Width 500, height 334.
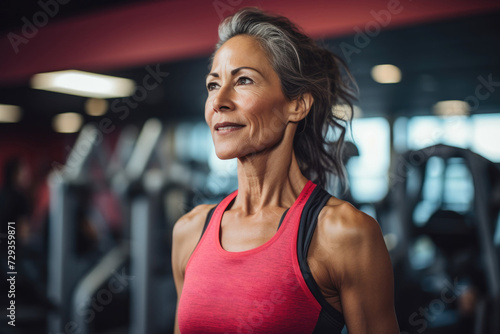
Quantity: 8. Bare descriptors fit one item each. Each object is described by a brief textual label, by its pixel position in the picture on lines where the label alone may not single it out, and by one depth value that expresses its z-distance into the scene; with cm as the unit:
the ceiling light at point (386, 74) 401
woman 73
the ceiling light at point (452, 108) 611
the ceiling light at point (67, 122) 771
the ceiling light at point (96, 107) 617
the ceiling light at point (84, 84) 457
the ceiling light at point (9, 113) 693
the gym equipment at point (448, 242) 182
